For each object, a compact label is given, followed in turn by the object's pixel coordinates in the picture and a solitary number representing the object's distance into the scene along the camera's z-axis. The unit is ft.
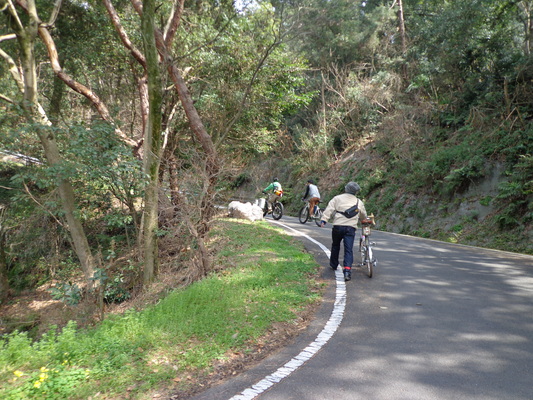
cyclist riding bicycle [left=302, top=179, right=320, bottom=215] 53.67
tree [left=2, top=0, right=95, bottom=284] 29.73
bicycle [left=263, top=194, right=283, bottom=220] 63.12
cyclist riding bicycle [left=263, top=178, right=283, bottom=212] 58.54
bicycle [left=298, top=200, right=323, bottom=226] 56.56
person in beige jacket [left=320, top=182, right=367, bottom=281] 24.97
